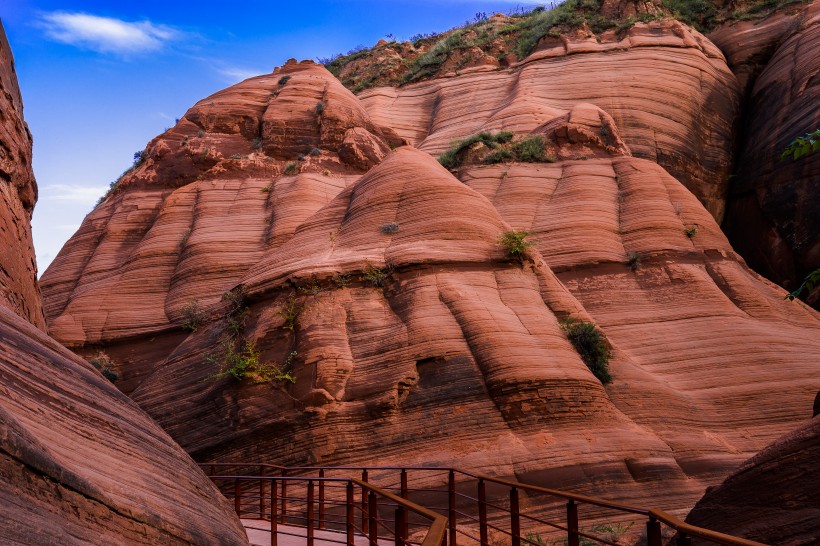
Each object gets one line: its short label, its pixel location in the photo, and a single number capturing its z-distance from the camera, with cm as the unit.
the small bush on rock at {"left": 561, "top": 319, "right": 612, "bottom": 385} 1869
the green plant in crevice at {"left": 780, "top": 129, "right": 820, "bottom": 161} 899
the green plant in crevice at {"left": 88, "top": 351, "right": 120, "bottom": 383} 2336
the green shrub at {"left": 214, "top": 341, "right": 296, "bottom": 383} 1772
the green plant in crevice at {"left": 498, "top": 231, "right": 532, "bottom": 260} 2006
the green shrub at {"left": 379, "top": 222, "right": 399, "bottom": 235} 2064
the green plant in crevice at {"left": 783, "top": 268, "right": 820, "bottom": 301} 946
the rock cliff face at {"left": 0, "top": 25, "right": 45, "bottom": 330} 1235
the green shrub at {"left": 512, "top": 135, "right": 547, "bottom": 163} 2986
